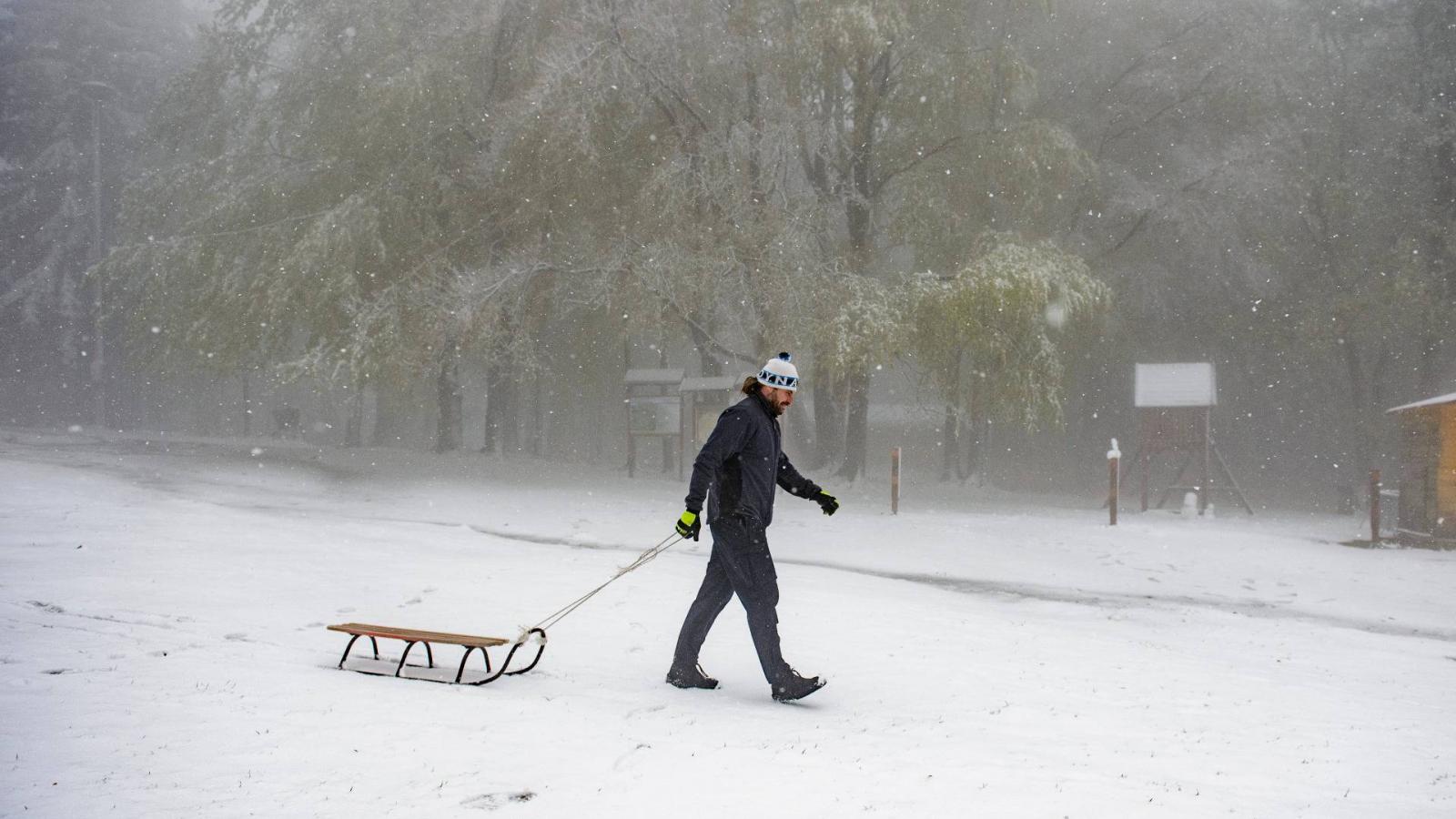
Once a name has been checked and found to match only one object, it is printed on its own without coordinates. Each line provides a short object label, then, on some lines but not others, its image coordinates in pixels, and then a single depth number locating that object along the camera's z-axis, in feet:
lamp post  95.40
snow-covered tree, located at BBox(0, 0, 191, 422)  116.67
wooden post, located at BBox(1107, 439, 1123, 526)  52.61
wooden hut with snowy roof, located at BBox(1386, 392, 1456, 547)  50.65
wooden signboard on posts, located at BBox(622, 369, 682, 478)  69.46
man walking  20.58
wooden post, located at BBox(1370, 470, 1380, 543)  50.72
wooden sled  19.86
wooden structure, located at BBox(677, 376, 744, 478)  65.92
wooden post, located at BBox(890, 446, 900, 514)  54.85
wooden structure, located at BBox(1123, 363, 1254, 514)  66.39
